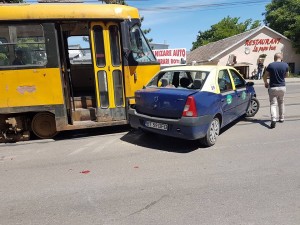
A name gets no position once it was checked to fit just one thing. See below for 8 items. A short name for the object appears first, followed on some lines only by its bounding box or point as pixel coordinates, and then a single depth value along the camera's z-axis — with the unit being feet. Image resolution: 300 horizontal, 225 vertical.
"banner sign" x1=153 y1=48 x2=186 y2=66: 69.87
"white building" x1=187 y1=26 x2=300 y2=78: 99.30
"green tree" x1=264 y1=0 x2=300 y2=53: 102.75
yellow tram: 19.56
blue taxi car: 16.99
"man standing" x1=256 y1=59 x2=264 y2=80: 86.28
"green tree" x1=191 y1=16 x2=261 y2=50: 169.17
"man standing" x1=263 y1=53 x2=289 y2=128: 22.68
